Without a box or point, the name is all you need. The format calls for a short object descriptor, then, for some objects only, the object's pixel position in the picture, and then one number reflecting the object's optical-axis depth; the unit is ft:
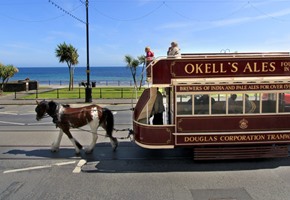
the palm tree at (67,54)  116.37
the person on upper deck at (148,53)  31.73
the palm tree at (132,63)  121.52
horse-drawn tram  28.27
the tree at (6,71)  96.73
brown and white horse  31.81
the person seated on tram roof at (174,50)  30.14
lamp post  77.51
